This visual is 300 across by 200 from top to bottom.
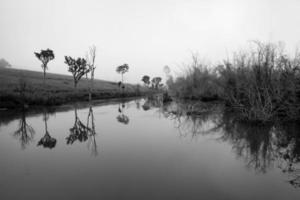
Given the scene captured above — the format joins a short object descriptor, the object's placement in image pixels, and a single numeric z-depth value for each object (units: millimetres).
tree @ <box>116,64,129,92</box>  49762
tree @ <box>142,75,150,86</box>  72562
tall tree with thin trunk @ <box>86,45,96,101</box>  29625
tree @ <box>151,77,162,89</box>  77931
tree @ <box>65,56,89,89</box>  30125
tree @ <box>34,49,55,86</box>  28203
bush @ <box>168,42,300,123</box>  9117
